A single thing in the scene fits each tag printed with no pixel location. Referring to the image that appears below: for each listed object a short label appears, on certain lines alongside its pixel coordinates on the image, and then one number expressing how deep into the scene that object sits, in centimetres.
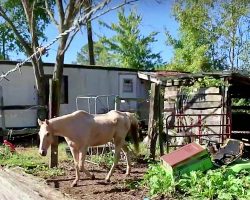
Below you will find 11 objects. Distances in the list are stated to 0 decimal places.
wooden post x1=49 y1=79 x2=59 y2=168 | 583
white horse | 463
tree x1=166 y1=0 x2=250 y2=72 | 1837
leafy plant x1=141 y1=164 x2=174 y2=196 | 380
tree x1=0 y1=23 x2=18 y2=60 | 2095
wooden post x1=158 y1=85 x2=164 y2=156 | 621
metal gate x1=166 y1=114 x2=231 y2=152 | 761
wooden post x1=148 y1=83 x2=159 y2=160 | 626
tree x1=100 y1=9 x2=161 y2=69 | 2391
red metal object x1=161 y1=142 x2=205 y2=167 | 407
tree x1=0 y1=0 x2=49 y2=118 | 981
